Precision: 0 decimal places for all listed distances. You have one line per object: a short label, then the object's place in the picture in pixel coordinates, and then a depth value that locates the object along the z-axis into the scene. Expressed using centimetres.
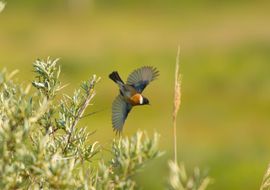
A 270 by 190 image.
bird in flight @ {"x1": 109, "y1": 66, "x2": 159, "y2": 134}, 886
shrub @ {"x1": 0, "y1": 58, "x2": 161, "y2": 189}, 604
